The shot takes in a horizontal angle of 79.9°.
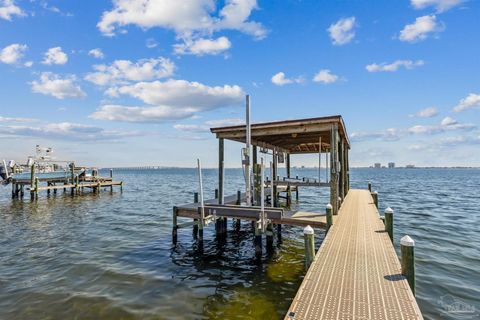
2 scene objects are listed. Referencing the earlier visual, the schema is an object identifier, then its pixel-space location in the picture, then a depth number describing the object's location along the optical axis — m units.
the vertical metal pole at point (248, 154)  11.68
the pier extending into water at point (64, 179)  29.86
